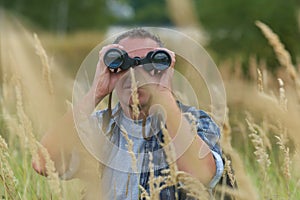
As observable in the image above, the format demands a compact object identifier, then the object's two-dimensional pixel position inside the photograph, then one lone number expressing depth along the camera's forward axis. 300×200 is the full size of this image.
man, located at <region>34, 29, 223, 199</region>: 3.51
